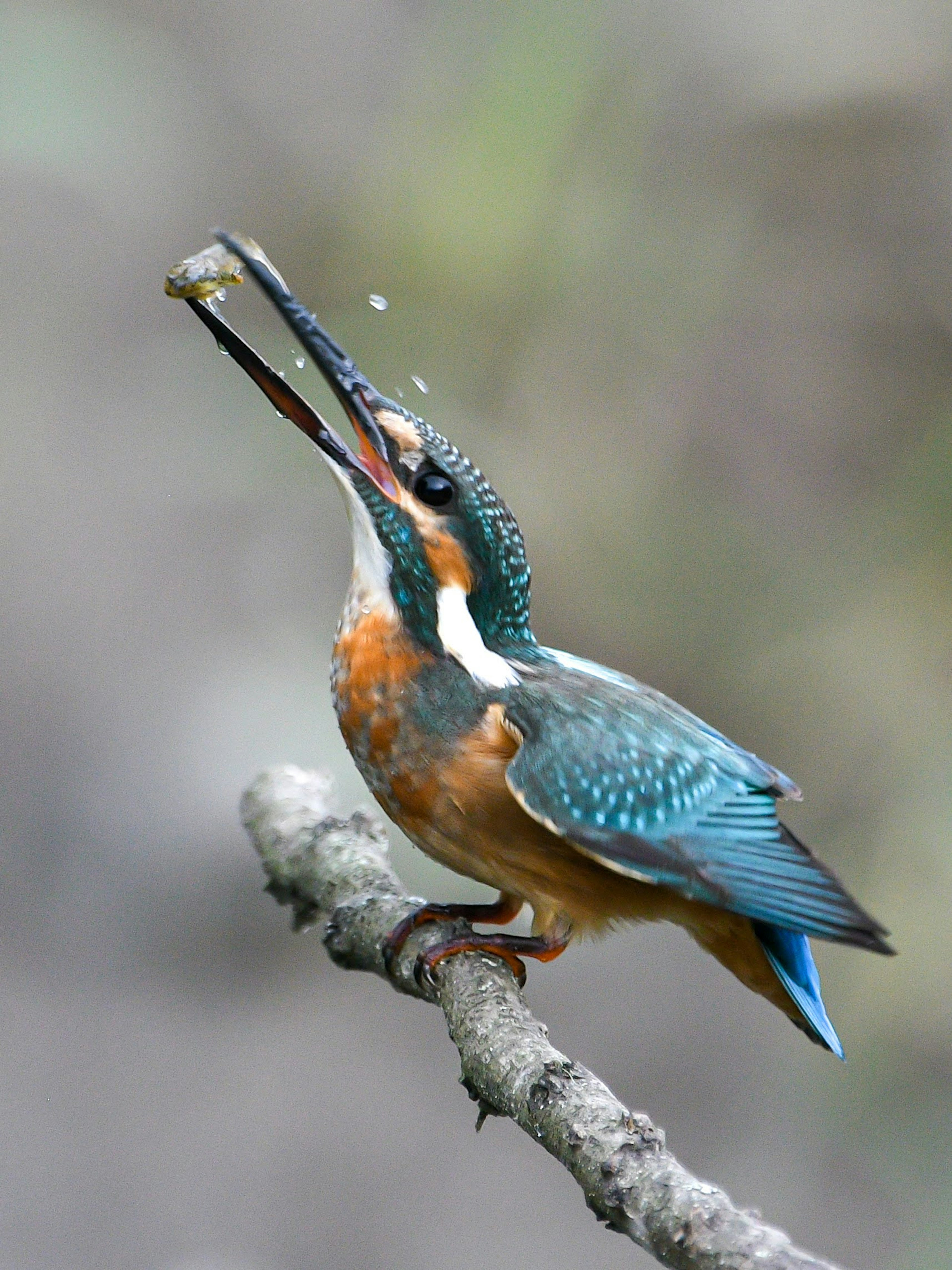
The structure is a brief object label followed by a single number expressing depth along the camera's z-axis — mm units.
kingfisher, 4792
